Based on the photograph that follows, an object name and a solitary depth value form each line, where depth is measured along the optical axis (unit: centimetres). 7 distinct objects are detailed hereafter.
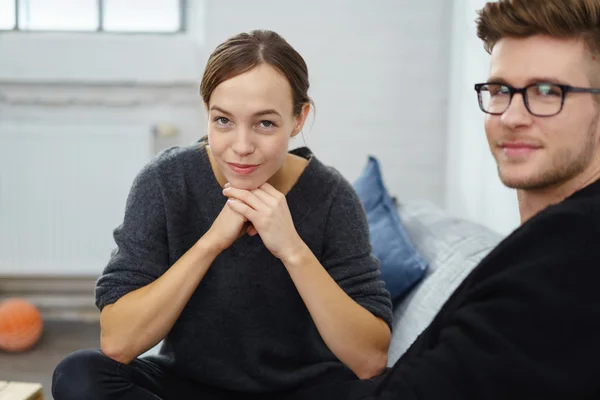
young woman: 146
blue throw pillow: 203
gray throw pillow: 186
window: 357
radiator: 333
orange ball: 307
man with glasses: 86
